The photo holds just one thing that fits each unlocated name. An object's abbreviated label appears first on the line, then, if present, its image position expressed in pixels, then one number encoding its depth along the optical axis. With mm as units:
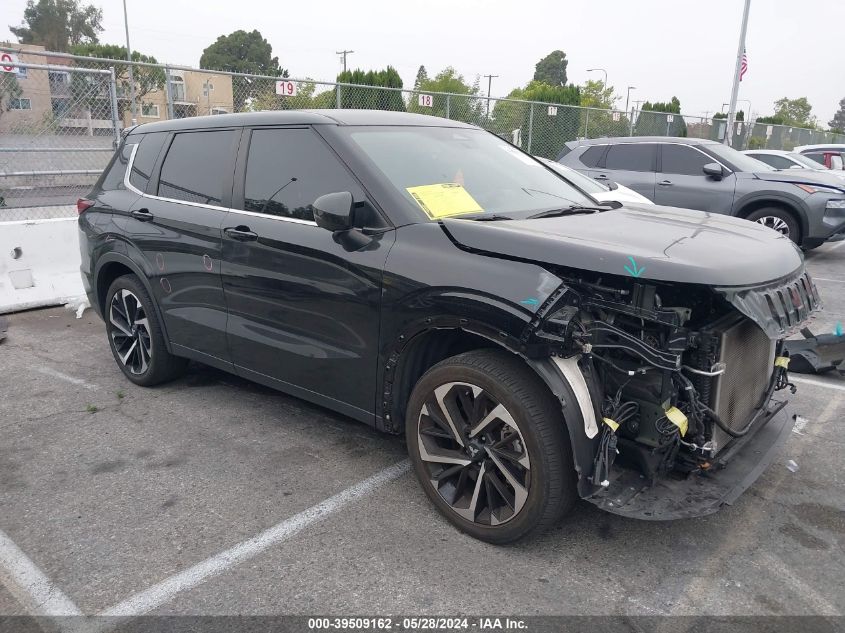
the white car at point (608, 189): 7301
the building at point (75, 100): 8195
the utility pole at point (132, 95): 9377
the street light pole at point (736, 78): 20188
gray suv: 9445
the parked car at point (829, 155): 16938
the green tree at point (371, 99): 13234
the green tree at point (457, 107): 13594
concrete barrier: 6828
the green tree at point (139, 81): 9242
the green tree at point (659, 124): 20609
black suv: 2650
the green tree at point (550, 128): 16375
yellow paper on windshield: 3250
